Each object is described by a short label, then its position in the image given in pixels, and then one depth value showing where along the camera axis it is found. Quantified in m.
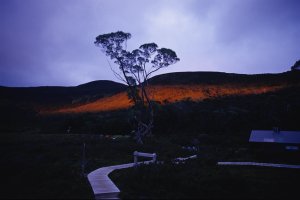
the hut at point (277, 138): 26.31
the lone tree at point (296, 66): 70.31
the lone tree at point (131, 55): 34.38
